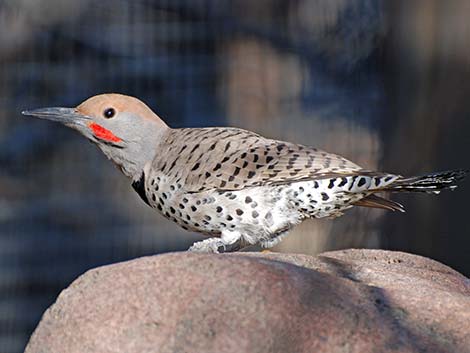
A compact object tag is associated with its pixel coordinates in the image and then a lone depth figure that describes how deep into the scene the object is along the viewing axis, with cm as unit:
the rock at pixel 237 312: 600
